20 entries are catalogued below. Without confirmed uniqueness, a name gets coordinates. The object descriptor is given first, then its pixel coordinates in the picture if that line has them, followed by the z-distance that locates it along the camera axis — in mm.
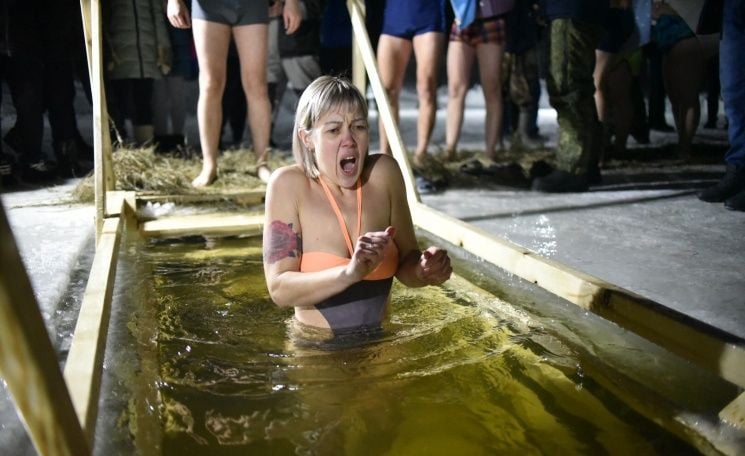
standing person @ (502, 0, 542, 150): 5641
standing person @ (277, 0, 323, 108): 5234
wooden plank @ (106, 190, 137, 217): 3109
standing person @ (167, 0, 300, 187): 3803
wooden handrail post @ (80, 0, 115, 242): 2959
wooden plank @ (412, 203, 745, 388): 1540
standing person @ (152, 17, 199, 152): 5102
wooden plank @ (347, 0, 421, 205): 3467
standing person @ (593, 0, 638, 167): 4841
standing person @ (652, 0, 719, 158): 5203
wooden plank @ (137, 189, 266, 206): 3863
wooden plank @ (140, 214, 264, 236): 3299
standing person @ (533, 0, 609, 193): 4074
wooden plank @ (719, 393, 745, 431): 1418
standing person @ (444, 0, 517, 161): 4434
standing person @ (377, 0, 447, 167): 4242
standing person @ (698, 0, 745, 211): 3504
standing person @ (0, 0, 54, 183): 4336
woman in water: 1866
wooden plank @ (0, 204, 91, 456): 836
